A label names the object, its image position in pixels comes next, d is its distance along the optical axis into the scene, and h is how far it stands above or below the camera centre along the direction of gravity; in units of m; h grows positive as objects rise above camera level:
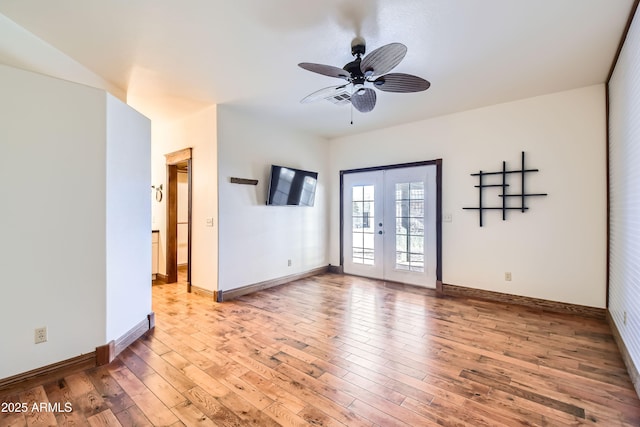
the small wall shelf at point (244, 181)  4.31 +0.47
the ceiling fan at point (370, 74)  2.12 +1.14
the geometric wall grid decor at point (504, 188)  3.88 +0.36
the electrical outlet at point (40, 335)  2.18 -0.93
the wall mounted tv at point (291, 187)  4.72 +0.44
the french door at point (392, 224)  4.75 -0.21
